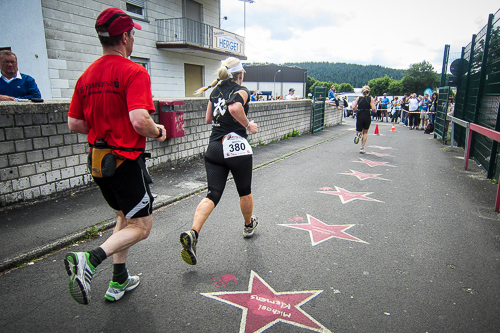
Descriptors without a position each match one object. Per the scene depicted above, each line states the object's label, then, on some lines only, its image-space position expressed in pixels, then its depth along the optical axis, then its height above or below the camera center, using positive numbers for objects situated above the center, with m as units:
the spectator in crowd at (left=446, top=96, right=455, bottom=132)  14.94 -0.19
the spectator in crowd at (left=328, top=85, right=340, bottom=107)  19.19 +0.29
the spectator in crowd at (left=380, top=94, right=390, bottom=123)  28.36 -0.38
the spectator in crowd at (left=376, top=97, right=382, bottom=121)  29.20 -0.79
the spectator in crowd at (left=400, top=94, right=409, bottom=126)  24.99 -0.52
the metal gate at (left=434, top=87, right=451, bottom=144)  13.27 -0.55
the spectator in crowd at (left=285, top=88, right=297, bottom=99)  19.14 +0.39
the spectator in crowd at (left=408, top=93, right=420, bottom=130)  20.06 -0.60
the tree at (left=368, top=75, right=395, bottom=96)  127.31 +6.67
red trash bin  6.99 -0.41
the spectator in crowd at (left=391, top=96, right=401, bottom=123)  25.85 -0.70
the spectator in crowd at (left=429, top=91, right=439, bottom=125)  17.49 -0.18
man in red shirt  2.22 -0.20
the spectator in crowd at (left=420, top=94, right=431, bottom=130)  19.39 -0.57
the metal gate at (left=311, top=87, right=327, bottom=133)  16.06 -0.47
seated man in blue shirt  4.84 +0.25
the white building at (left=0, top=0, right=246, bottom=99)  10.72 +2.44
